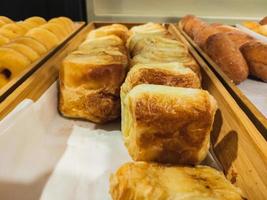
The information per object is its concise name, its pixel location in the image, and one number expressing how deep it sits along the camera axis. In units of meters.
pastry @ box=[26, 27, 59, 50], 0.34
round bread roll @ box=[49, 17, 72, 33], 0.42
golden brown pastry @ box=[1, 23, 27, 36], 0.37
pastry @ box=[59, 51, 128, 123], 0.25
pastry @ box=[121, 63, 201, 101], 0.22
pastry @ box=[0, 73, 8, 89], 0.25
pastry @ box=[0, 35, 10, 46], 0.32
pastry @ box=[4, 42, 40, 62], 0.28
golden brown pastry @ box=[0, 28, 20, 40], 0.34
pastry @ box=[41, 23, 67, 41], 0.38
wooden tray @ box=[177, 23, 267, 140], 0.18
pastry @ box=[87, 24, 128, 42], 0.38
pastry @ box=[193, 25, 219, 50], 0.39
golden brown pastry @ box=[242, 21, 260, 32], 0.47
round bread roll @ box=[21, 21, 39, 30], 0.40
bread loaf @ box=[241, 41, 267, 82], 0.35
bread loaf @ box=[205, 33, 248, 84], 0.33
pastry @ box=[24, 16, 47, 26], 0.43
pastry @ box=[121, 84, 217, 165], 0.18
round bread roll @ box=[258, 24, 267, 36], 0.44
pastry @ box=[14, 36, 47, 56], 0.30
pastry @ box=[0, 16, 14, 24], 0.42
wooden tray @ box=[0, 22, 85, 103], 0.21
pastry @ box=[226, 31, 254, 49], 0.38
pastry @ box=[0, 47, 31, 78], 0.26
